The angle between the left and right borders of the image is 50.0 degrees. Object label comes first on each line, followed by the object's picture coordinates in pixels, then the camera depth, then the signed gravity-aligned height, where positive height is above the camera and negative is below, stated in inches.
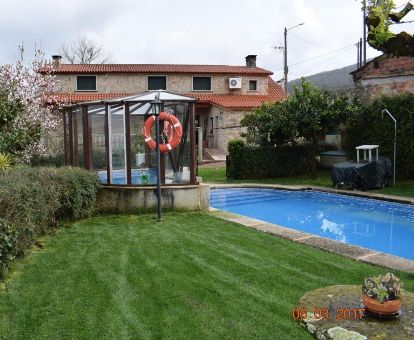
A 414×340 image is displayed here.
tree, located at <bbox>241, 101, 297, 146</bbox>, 629.9 +33.8
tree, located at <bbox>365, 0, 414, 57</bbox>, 117.0 +34.1
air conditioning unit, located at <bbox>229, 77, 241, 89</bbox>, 1119.6 +168.8
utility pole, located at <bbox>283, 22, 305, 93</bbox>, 1168.8 +219.0
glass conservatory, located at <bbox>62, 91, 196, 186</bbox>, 386.6 +9.9
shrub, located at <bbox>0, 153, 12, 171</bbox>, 338.8 -7.3
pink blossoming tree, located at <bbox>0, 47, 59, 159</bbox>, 398.6 +60.5
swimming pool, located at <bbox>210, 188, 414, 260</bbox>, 366.0 -70.1
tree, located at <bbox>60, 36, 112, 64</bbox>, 1672.4 +370.6
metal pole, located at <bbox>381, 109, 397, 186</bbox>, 584.4 +18.6
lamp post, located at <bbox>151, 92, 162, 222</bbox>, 345.1 +6.5
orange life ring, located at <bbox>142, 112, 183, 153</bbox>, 386.0 +16.0
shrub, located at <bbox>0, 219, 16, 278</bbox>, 183.6 -38.3
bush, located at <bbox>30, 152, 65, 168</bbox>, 541.3 -10.2
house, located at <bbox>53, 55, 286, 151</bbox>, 1013.2 +161.3
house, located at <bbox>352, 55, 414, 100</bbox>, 645.3 +104.3
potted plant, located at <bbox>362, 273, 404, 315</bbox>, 151.0 -50.5
